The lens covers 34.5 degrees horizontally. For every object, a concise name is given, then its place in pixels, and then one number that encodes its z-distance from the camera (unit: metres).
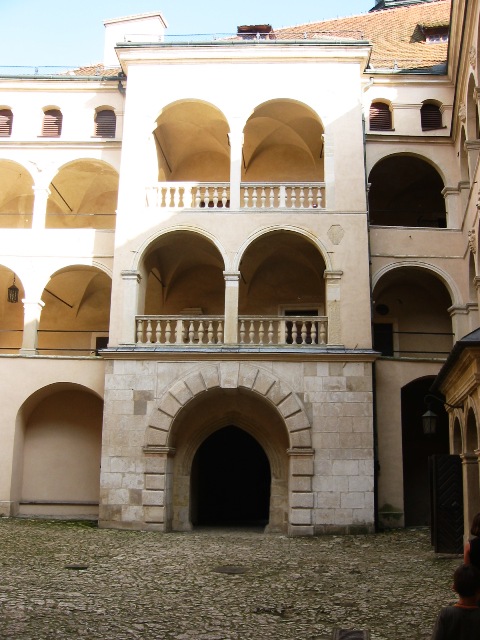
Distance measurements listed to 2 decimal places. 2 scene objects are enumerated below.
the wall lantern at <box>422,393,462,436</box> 15.73
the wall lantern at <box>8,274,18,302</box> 21.91
